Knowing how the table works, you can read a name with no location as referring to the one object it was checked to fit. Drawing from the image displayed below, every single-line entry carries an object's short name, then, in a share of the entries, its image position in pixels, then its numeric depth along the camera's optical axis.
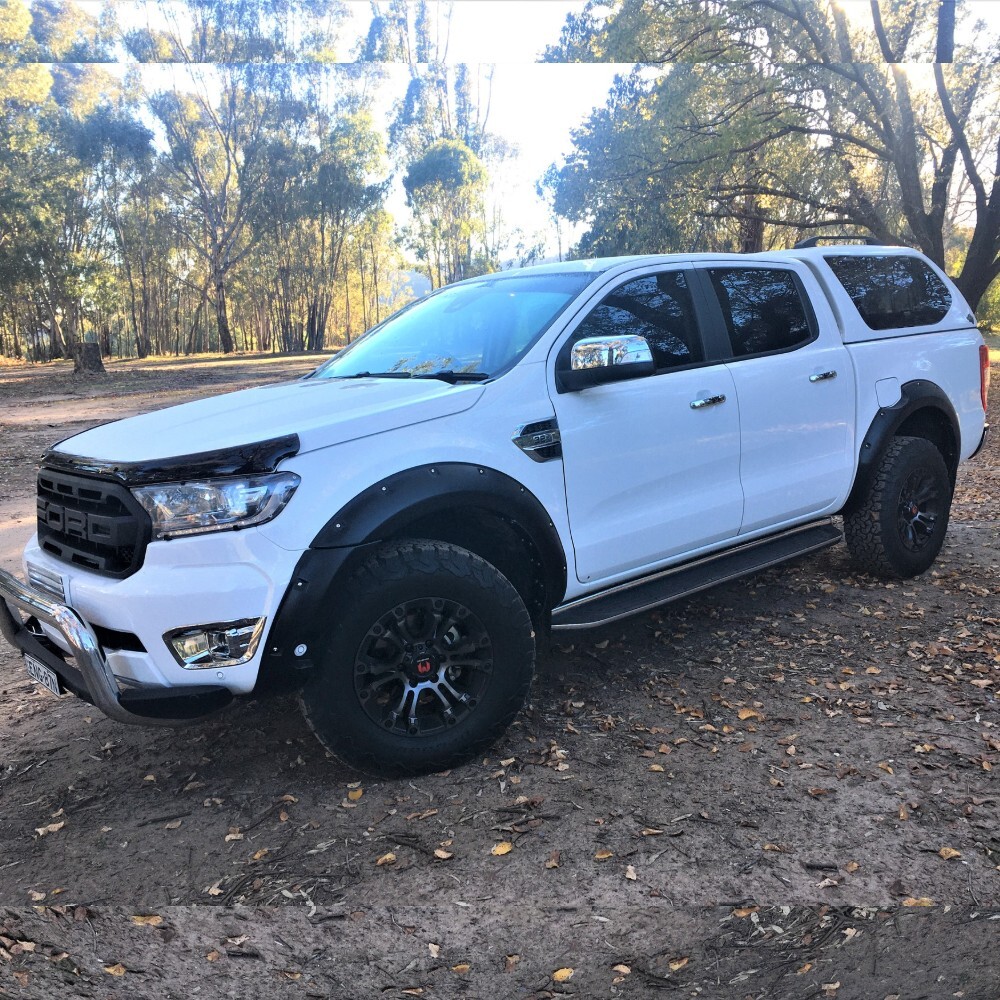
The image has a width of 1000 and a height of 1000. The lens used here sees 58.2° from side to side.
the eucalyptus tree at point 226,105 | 26.69
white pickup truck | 2.88
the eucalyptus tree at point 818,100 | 14.71
